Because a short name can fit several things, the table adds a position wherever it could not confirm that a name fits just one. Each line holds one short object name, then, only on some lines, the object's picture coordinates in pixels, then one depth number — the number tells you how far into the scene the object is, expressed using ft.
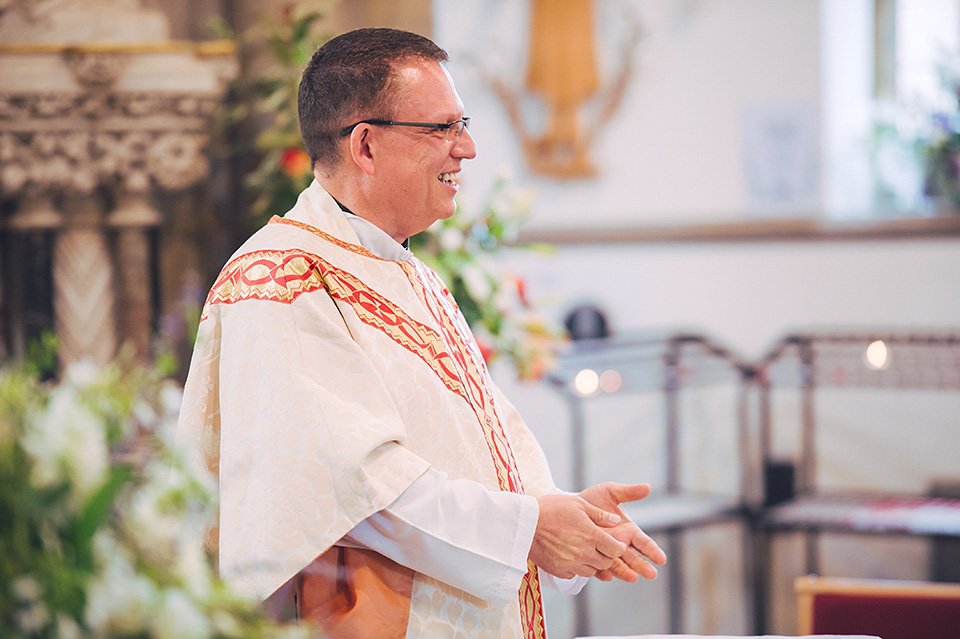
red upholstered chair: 13.84
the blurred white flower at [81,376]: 4.88
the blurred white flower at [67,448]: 4.25
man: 9.16
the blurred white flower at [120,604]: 4.19
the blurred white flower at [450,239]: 18.58
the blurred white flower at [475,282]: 18.47
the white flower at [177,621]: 4.15
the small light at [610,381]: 30.04
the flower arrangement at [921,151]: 29.35
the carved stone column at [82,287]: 20.18
